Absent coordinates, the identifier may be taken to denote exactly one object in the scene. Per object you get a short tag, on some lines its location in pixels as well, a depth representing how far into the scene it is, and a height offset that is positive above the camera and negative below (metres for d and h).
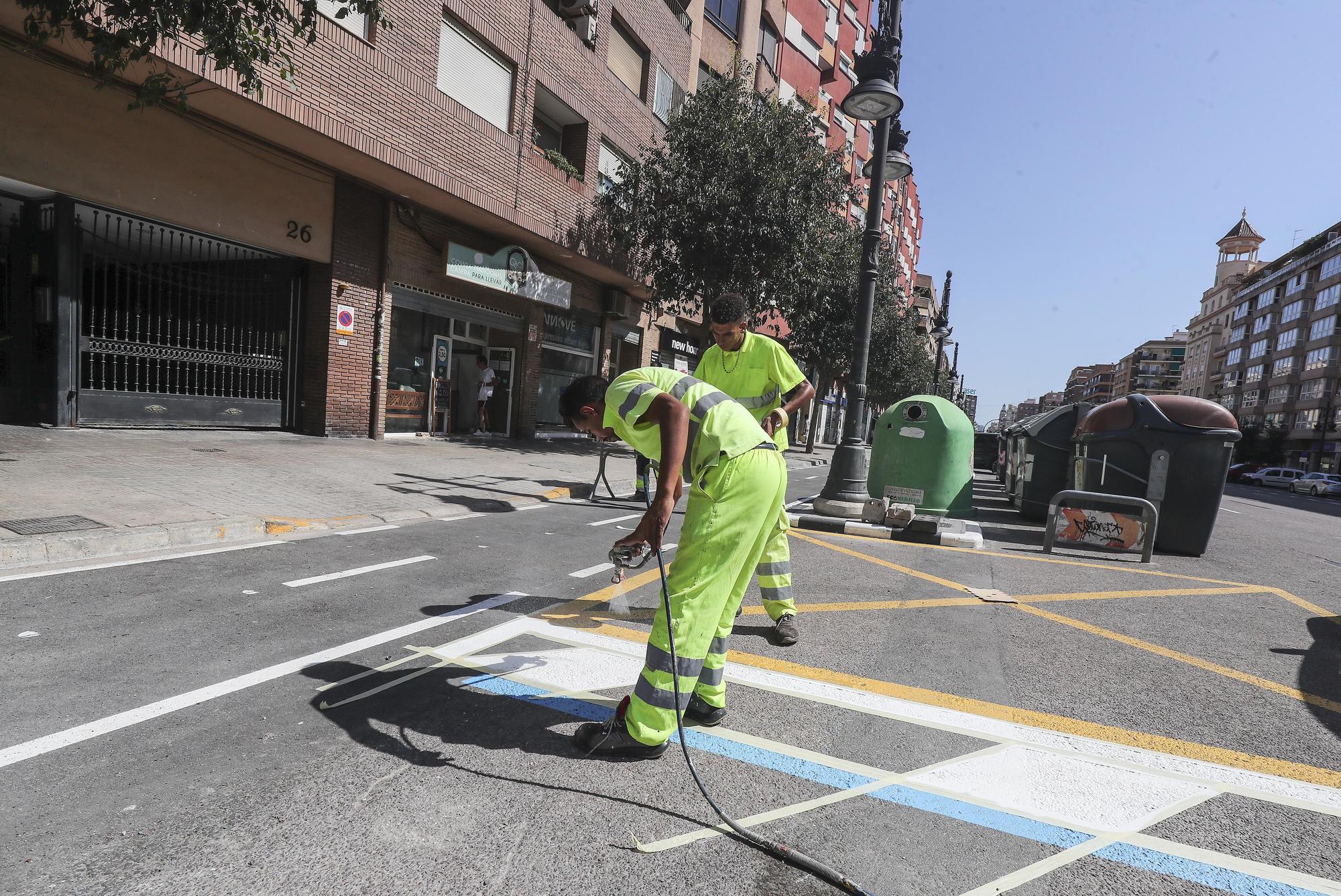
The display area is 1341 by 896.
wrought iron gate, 9.91 +0.55
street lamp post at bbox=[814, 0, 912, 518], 8.84 +2.23
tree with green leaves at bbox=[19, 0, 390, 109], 4.93 +2.39
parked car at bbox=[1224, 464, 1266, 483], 46.22 -1.15
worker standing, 4.41 +0.24
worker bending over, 2.57 -0.36
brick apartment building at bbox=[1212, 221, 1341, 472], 57.06 +9.70
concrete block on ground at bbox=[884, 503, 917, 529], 8.12 -1.04
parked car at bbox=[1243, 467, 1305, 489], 41.56 -1.15
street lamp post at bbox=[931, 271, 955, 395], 25.97 +3.67
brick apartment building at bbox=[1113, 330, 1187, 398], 134.38 +15.84
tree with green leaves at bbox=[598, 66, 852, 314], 16.12 +4.87
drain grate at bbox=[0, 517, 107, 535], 4.77 -1.19
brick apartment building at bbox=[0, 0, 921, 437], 9.39 +2.43
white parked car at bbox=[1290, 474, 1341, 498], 37.41 -1.30
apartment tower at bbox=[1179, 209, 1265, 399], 86.31 +17.48
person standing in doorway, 16.34 +0.01
